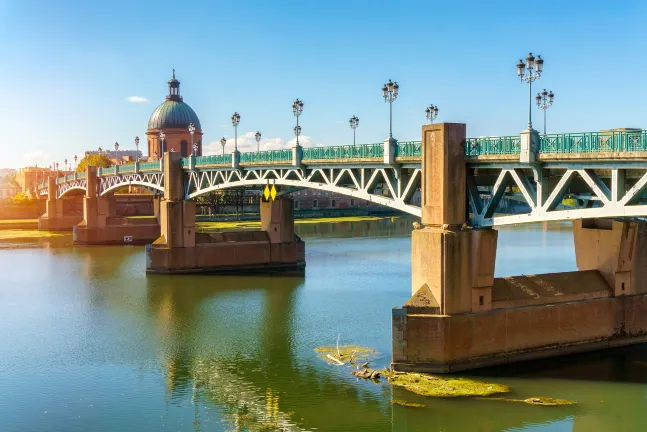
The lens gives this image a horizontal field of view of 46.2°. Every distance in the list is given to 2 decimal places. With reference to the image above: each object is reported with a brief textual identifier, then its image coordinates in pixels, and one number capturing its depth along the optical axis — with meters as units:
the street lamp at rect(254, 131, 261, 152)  63.41
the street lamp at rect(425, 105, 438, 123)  42.25
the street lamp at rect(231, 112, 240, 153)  61.22
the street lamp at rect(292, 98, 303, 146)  49.97
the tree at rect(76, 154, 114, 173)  146.50
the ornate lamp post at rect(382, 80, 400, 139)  36.00
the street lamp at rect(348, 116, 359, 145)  49.19
